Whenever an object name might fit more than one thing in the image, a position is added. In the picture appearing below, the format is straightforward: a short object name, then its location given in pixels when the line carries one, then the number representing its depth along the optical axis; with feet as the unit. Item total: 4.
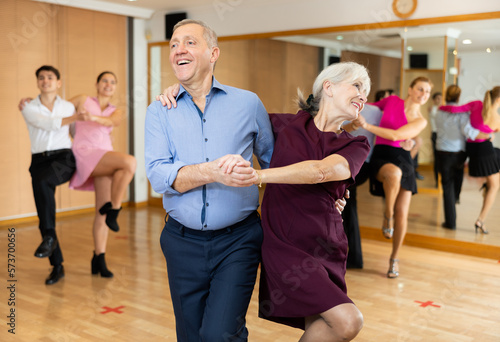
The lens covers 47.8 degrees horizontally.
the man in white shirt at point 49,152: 14.85
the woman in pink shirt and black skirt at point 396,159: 15.69
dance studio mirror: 18.06
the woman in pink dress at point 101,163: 15.42
